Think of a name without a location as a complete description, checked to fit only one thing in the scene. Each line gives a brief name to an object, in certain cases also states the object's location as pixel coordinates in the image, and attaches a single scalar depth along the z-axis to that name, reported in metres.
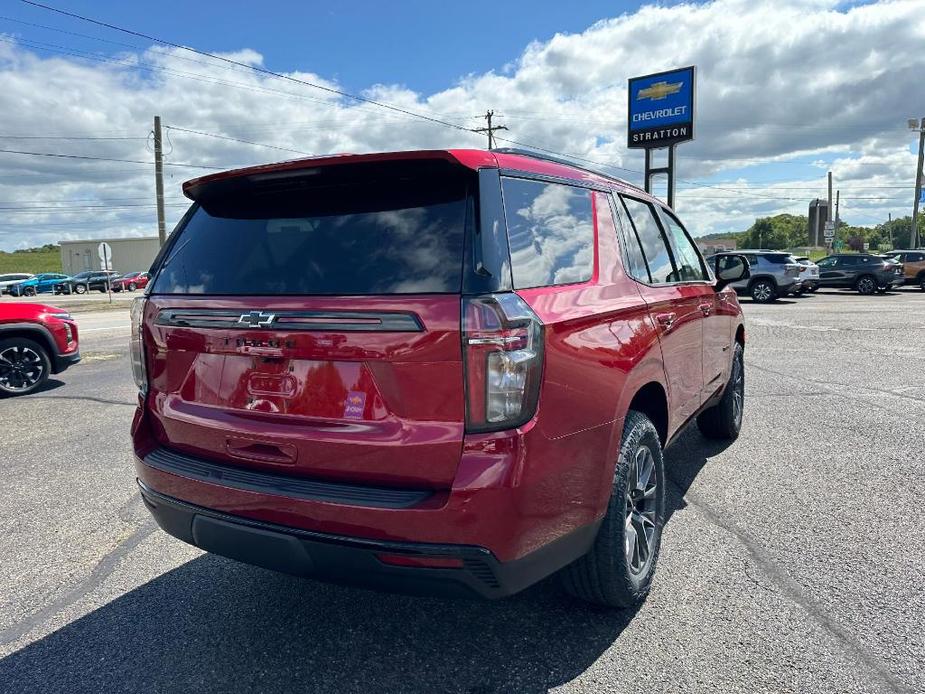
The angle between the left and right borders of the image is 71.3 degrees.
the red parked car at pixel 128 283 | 45.78
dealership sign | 28.77
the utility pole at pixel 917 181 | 40.28
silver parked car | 21.00
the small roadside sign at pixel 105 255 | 24.59
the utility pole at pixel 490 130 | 48.44
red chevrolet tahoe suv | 1.97
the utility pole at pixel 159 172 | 32.00
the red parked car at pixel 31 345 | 7.57
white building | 60.97
